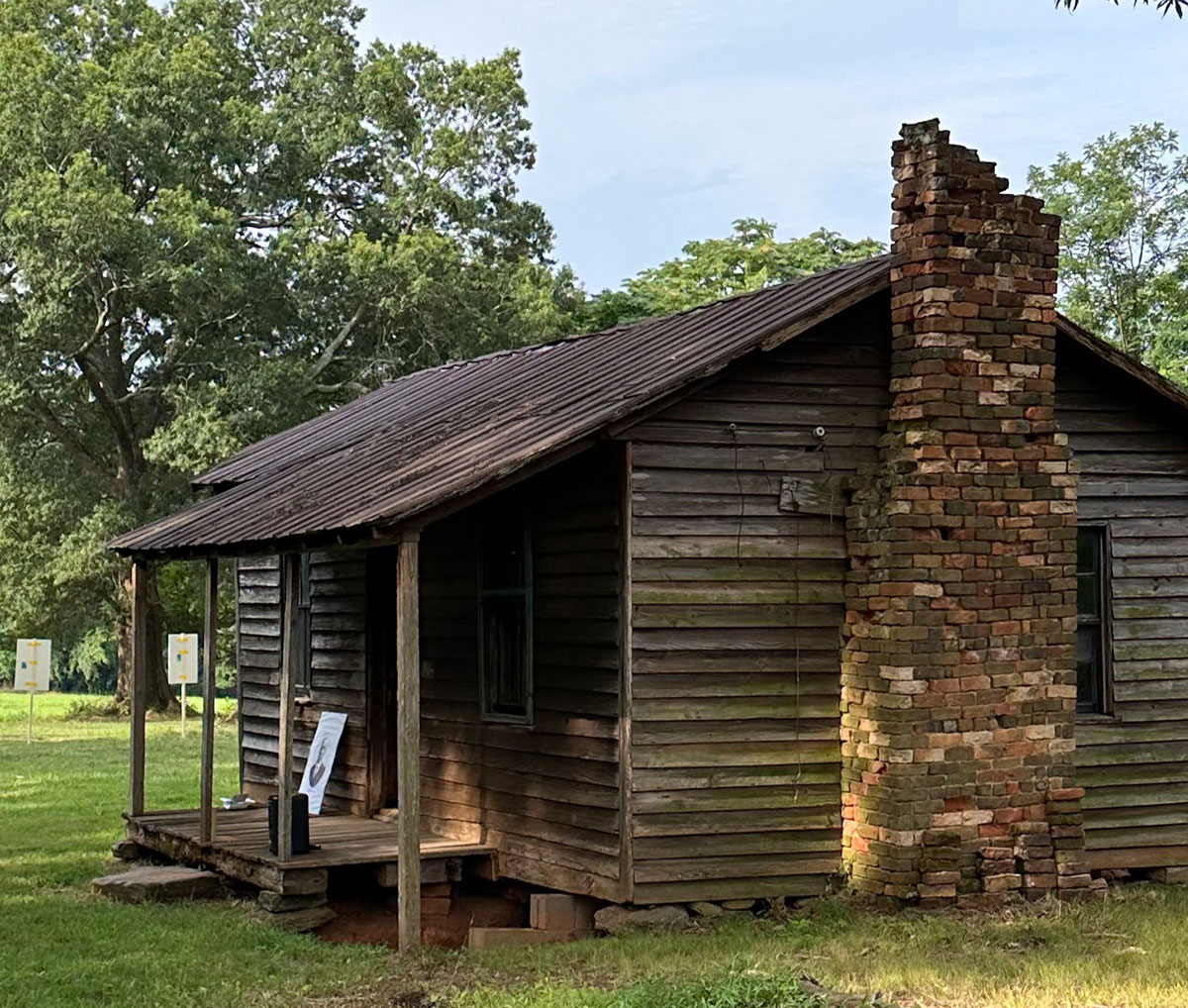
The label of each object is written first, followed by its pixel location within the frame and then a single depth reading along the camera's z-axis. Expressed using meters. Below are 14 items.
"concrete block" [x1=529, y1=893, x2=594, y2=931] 11.93
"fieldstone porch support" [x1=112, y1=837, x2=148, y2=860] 15.49
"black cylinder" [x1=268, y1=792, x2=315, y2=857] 12.74
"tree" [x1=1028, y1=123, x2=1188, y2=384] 32.47
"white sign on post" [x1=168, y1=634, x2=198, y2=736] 29.11
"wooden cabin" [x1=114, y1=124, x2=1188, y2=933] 11.52
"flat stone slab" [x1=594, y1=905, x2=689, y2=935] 11.37
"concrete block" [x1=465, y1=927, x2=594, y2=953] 11.47
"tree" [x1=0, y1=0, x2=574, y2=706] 33.19
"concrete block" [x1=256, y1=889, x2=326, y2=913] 12.33
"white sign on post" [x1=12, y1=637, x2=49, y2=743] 29.66
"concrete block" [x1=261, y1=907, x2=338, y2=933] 12.21
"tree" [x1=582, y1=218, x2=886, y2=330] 42.81
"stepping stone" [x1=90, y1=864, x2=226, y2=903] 13.25
